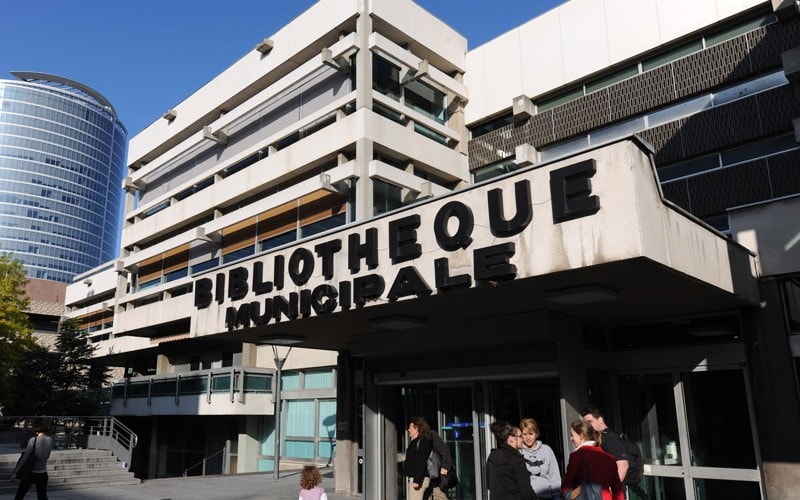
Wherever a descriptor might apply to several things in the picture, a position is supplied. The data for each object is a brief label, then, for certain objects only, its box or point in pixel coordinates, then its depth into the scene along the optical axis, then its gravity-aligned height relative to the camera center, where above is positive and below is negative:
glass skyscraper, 136.88 +54.26
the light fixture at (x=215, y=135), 27.22 +11.73
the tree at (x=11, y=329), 28.56 +3.93
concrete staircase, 16.56 -1.55
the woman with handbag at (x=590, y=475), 5.95 -0.68
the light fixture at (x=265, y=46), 24.84 +14.19
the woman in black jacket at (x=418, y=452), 8.63 -0.62
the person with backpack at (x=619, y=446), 7.04 -0.50
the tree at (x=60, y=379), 33.09 +1.89
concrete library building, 8.32 +2.28
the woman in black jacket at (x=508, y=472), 6.67 -0.71
